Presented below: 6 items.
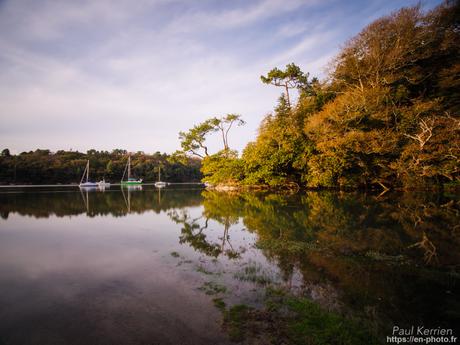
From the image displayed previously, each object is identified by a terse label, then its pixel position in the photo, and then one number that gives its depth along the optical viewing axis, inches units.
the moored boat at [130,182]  3045.0
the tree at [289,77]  1368.1
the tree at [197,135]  1744.6
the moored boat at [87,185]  2309.9
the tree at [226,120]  1766.7
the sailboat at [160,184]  2852.9
